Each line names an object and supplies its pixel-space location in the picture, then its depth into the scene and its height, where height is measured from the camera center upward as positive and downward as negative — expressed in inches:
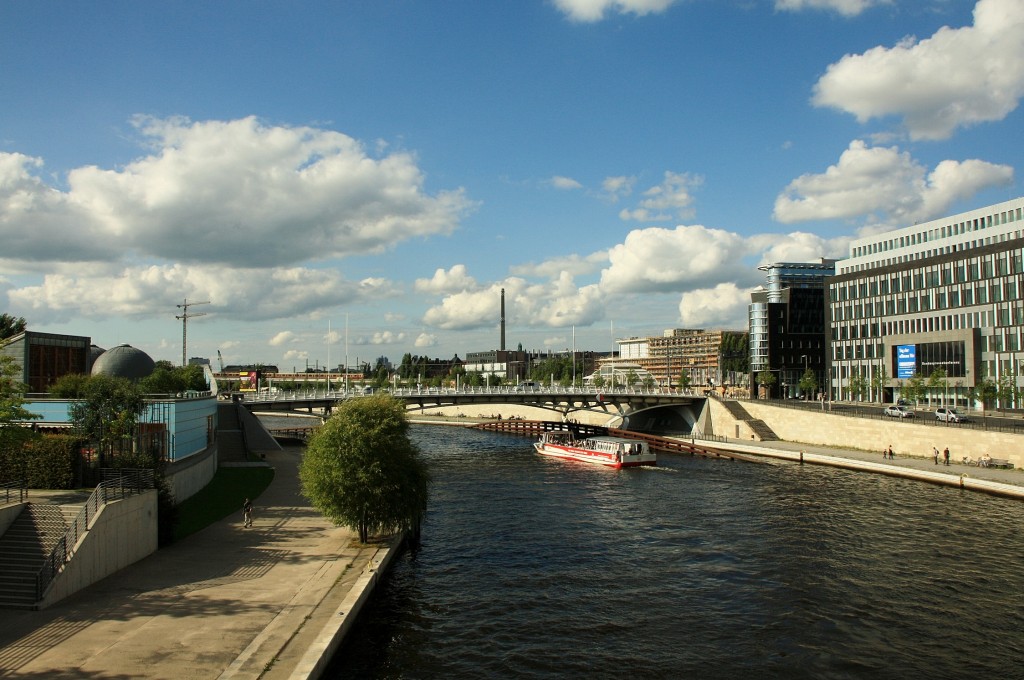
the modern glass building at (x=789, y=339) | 5137.8 +253.2
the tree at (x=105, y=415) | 1433.3 -80.2
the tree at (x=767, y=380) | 4853.8 -42.1
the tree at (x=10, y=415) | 1339.8 -73.4
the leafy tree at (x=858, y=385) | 4104.3 -65.2
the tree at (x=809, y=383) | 4603.8 -59.8
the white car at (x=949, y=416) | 2819.9 -172.6
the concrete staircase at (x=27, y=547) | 944.5 -250.1
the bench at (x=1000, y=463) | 2350.4 -300.0
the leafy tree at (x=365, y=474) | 1336.1 -189.1
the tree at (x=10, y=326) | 3181.6 +234.6
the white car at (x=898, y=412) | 3076.3 -173.1
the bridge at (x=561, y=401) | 3326.8 -139.0
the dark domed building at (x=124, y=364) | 2442.5 +41.5
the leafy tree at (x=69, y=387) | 2023.9 -31.6
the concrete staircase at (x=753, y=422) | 3523.6 -246.2
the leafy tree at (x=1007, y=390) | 3159.5 -75.3
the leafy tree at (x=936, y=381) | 3516.7 -39.1
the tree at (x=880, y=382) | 4138.8 -50.4
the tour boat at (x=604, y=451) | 2962.6 -340.9
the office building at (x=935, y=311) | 3597.4 +353.1
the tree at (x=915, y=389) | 3533.0 -77.1
